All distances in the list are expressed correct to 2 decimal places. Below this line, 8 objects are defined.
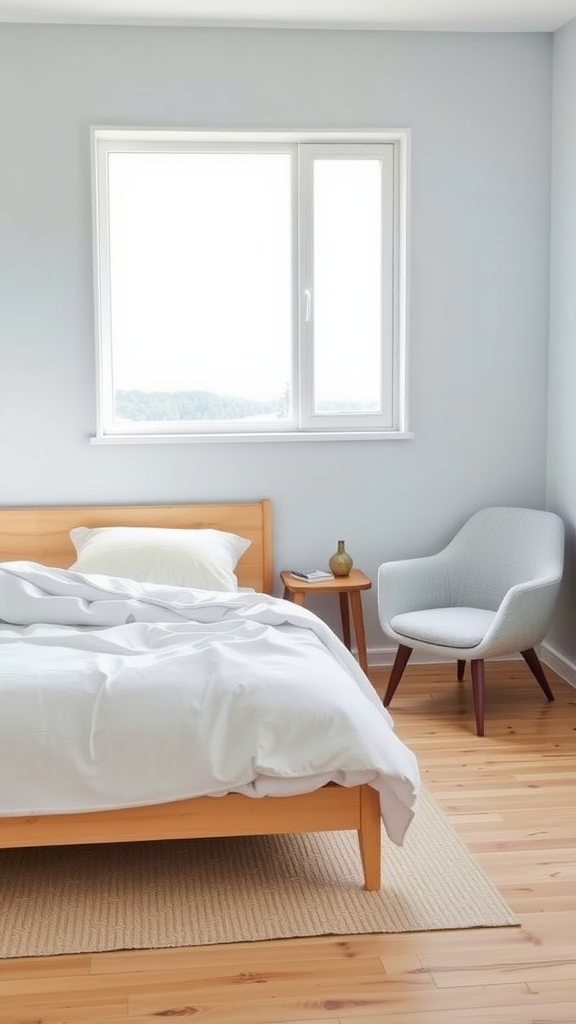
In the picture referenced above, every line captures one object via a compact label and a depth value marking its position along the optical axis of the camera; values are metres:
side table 4.49
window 4.78
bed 2.74
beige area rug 2.67
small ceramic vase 4.60
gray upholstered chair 4.09
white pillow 4.22
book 4.57
